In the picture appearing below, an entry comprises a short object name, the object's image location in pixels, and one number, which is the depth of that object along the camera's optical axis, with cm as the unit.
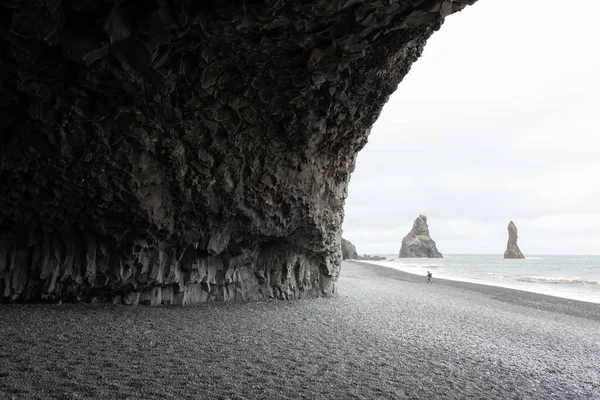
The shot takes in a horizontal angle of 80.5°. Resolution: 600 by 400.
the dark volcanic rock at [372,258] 8500
